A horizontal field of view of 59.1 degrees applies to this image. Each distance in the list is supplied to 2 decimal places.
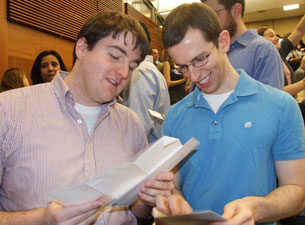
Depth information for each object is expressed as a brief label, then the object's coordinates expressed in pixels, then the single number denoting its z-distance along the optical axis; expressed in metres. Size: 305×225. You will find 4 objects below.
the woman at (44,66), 3.59
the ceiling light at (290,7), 9.93
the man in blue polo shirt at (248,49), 1.86
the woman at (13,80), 3.25
